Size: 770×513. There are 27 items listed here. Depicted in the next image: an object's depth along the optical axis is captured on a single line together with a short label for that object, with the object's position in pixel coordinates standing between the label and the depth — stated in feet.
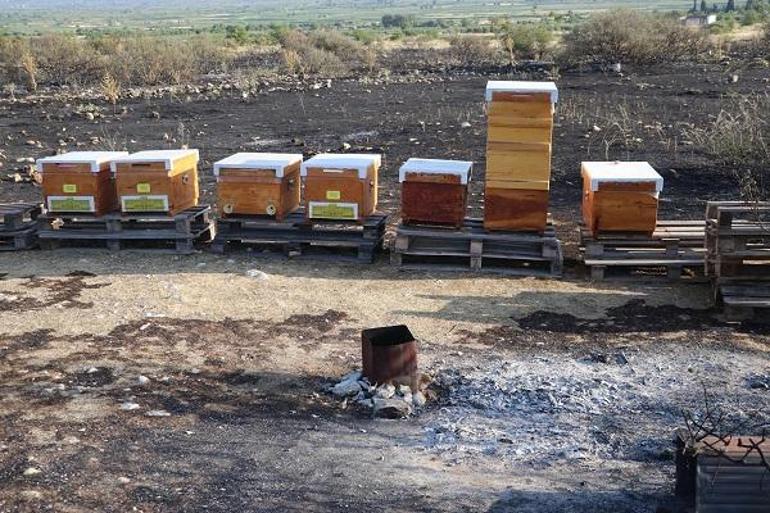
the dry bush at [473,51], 128.67
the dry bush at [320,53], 113.91
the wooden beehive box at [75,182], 33.68
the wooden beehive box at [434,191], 31.27
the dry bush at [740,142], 42.14
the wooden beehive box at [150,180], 33.37
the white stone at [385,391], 21.12
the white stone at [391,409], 20.53
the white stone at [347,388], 21.68
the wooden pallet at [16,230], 35.55
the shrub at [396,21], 340.59
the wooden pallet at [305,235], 33.27
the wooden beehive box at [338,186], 32.22
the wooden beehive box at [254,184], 32.76
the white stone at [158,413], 20.52
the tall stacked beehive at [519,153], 30.04
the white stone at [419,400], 21.20
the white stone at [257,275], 31.42
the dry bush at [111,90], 80.18
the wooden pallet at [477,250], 31.55
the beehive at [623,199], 29.96
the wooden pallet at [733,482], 13.26
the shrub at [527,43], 123.85
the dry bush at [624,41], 107.65
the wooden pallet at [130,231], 34.35
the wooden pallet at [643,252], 30.50
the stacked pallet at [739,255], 27.17
